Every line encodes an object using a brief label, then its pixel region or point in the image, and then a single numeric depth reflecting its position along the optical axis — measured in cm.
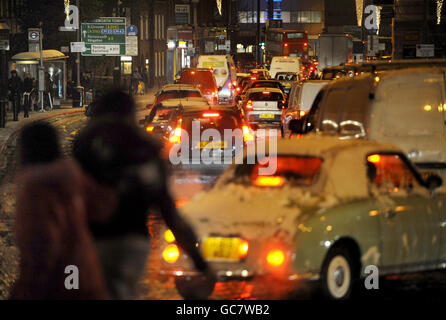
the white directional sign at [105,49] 5606
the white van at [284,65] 6122
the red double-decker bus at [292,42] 8981
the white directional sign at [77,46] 4897
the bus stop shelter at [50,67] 4772
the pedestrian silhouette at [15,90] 3781
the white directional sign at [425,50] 3406
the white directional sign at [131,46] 5697
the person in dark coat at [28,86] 4338
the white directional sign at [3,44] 4262
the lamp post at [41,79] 4328
